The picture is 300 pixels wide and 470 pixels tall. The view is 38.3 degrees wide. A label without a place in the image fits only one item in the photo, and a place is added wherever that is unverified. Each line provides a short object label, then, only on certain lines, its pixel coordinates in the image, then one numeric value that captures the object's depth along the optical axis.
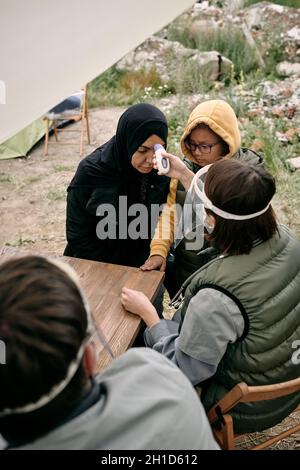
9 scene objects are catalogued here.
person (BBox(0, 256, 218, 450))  0.73
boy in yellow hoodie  2.17
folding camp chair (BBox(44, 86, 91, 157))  6.21
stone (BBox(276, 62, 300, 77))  7.69
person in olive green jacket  1.38
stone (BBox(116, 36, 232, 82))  7.79
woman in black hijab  2.18
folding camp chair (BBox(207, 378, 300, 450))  1.34
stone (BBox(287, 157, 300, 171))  4.77
